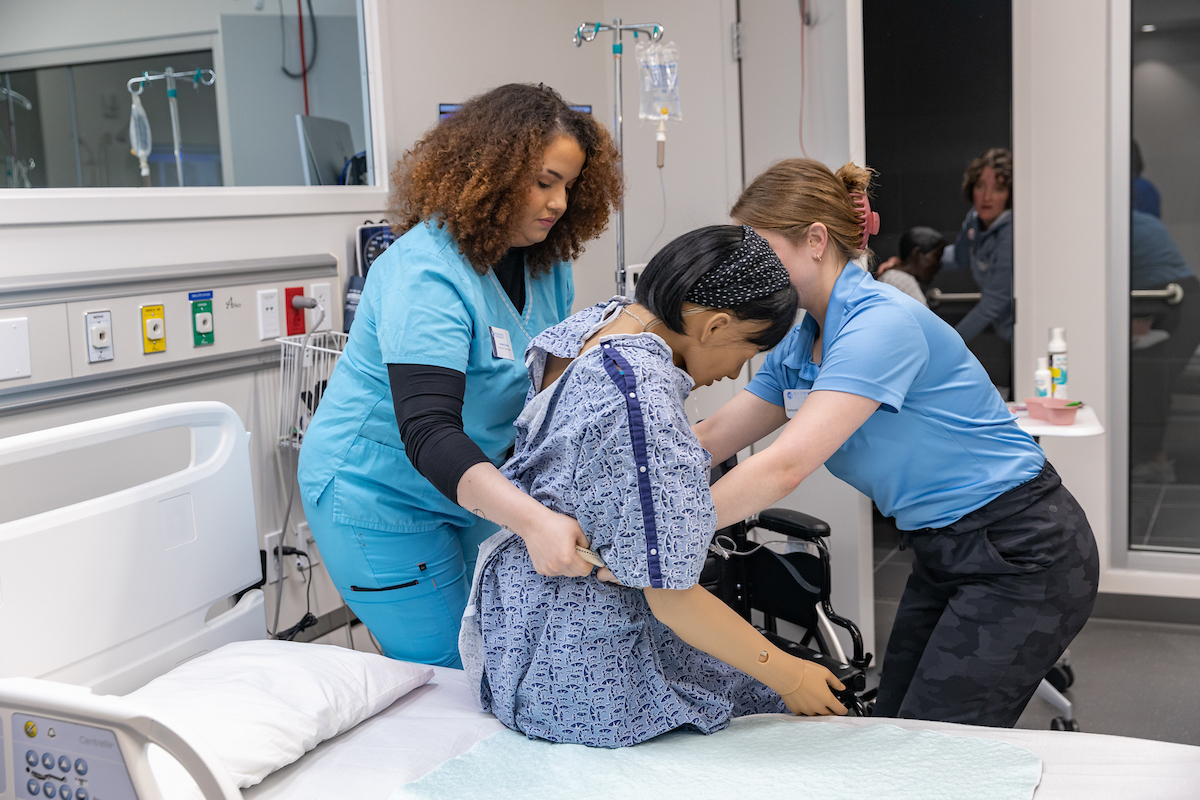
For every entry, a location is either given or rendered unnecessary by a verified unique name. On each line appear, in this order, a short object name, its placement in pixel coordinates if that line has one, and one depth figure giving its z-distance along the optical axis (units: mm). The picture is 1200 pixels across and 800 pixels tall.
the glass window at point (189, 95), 2062
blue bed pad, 1271
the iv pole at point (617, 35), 2812
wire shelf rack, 2365
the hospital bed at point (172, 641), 1095
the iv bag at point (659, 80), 2959
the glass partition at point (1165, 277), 3244
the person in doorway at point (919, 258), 3664
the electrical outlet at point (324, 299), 2478
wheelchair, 2443
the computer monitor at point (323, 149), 2674
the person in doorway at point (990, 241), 3432
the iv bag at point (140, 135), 2254
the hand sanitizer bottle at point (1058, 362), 3000
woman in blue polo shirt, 1574
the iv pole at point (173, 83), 2318
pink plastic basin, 2838
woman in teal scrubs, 1582
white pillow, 1312
